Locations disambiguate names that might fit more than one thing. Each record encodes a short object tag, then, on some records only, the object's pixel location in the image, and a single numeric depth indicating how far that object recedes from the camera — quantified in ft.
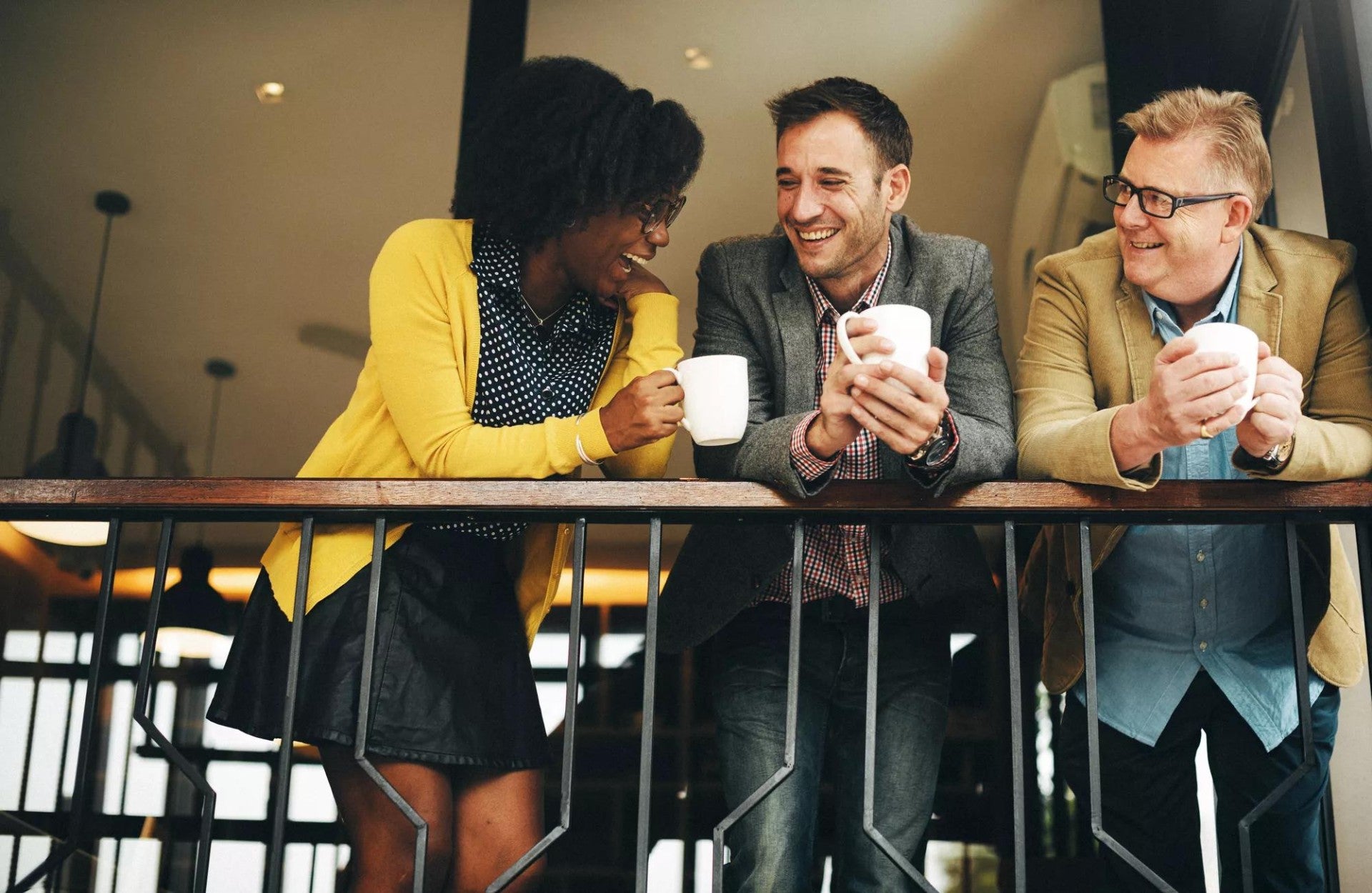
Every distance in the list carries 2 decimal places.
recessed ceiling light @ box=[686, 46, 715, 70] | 13.47
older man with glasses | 5.92
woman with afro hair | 5.57
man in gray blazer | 5.95
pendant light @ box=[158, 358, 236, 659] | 17.57
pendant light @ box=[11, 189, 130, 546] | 15.17
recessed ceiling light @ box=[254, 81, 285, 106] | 13.92
